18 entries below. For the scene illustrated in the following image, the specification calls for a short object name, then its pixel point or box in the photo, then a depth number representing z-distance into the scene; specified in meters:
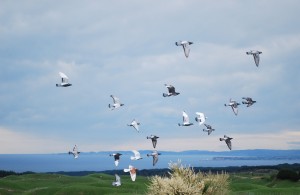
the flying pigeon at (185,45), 24.11
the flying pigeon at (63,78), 24.48
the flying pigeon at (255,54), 25.49
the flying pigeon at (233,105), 27.44
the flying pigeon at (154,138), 27.35
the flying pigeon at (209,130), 27.99
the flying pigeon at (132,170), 26.20
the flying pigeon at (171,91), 26.46
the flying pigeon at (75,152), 27.37
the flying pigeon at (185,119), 27.25
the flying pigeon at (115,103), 26.23
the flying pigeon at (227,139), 27.45
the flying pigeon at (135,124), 25.94
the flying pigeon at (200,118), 25.22
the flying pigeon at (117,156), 26.92
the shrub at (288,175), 81.66
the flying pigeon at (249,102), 27.73
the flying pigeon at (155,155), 28.23
